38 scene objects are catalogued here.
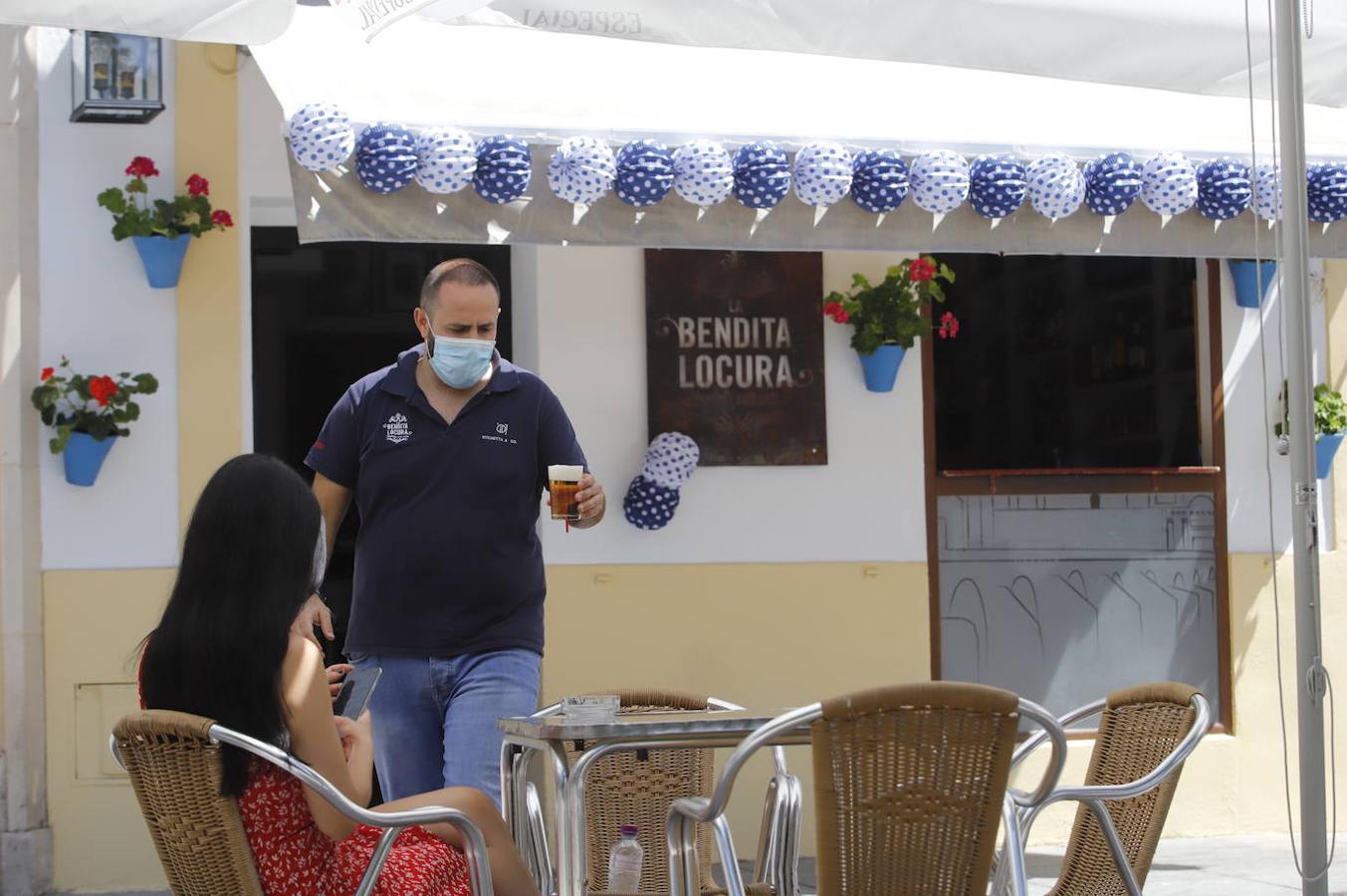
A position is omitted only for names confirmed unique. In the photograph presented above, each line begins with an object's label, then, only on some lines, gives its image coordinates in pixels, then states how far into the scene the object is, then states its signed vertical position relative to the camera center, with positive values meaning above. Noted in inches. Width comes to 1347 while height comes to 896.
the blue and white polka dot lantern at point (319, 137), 226.1 +46.5
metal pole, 168.9 +2.1
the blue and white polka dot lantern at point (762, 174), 248.5 +44.5
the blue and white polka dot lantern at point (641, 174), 243.0 +43.8
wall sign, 290.4 +21.3
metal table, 140.5 -22.1
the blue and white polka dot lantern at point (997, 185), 255.4 +43.3
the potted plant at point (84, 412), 262.7 +12.2
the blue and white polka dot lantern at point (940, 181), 254.1 +43.7
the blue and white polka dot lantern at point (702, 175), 245.4 +43.9
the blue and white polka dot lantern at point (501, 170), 237.9 +43.7
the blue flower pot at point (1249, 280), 305.7 +34.0
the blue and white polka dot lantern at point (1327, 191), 266.2 +43.2
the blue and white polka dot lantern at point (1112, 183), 258.8 +43.9
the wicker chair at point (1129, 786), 149.4 -28.6
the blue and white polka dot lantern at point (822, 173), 249.4 +44.6
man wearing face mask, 182.7 -4.4
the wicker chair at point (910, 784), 126.6 -23.3
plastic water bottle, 173.3 -39.5
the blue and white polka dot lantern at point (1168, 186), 261.0 +43.6
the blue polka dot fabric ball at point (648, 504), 281.6 -4.0
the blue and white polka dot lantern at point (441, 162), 234.8 +44.4
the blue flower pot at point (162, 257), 269.6 +37.2
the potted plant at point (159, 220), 266.2 +42.6
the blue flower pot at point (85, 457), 263.7 +5.3
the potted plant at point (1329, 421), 297.9 +7.9
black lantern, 263.0 +64.5
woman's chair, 131.1 -24.7
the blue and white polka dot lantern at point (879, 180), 253.4 +44.1
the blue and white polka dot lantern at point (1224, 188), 263.4 +43.4
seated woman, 135.6 -13.9
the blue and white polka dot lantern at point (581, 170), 239.8 +43.9
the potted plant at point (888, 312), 288.5 +27.9
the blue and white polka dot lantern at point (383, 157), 231.1 +44.6
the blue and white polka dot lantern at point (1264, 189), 265.7 +43.6
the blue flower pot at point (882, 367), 291.1 +18.7
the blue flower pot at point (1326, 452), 300.7 +2.5
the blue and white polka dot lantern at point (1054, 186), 257.4 +43.2
